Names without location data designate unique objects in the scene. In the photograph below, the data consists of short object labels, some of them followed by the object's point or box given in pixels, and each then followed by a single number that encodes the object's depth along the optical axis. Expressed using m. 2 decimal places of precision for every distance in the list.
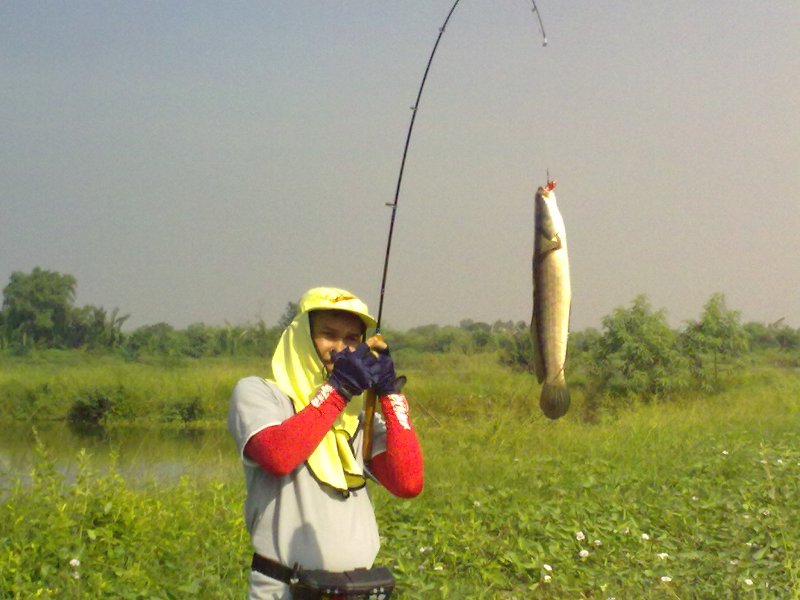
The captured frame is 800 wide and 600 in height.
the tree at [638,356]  12.38
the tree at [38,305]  40.38
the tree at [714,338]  22.12
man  2.29
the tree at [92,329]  37.88
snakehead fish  1.77
